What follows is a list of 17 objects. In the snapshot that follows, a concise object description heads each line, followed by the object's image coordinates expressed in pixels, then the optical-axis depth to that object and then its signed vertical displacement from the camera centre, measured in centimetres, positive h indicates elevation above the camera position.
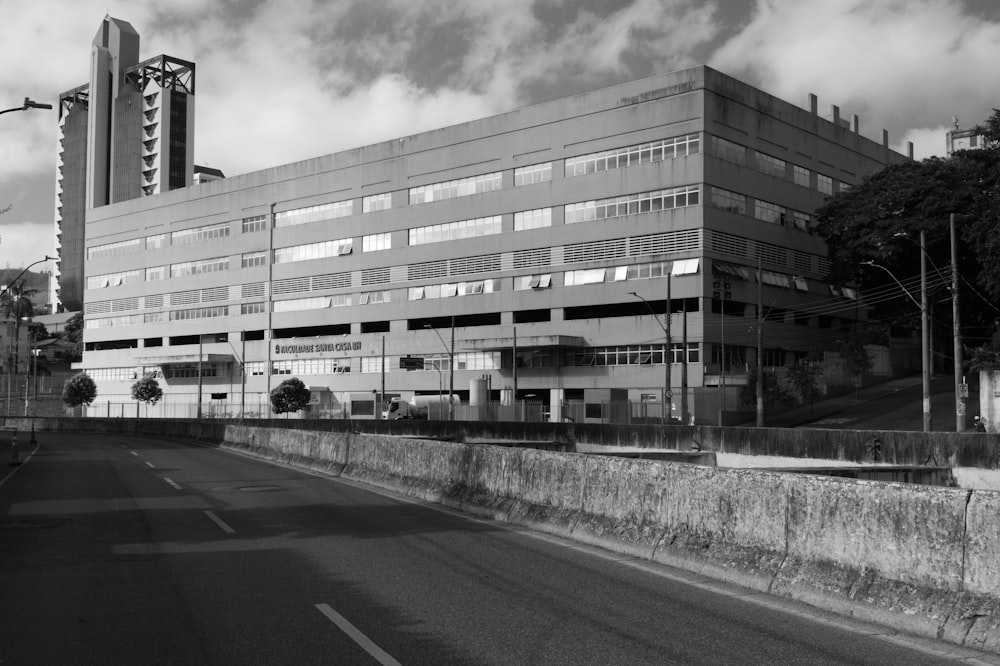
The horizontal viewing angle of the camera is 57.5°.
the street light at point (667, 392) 5136 -6
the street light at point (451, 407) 6026 -117
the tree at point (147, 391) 9534 -37
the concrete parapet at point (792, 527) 679 -135
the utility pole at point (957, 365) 3766 +118
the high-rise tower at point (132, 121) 16012 +4699
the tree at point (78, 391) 9888 -44
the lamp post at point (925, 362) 3944 +134
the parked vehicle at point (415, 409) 6600 -150
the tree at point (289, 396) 8056 -68
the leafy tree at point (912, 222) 5597 +1134
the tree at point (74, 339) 15050 +824
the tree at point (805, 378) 5932 +90
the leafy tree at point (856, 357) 6456 +254
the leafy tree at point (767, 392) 5966 -2
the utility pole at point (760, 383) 5088 +48
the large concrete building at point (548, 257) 6588 +1109
